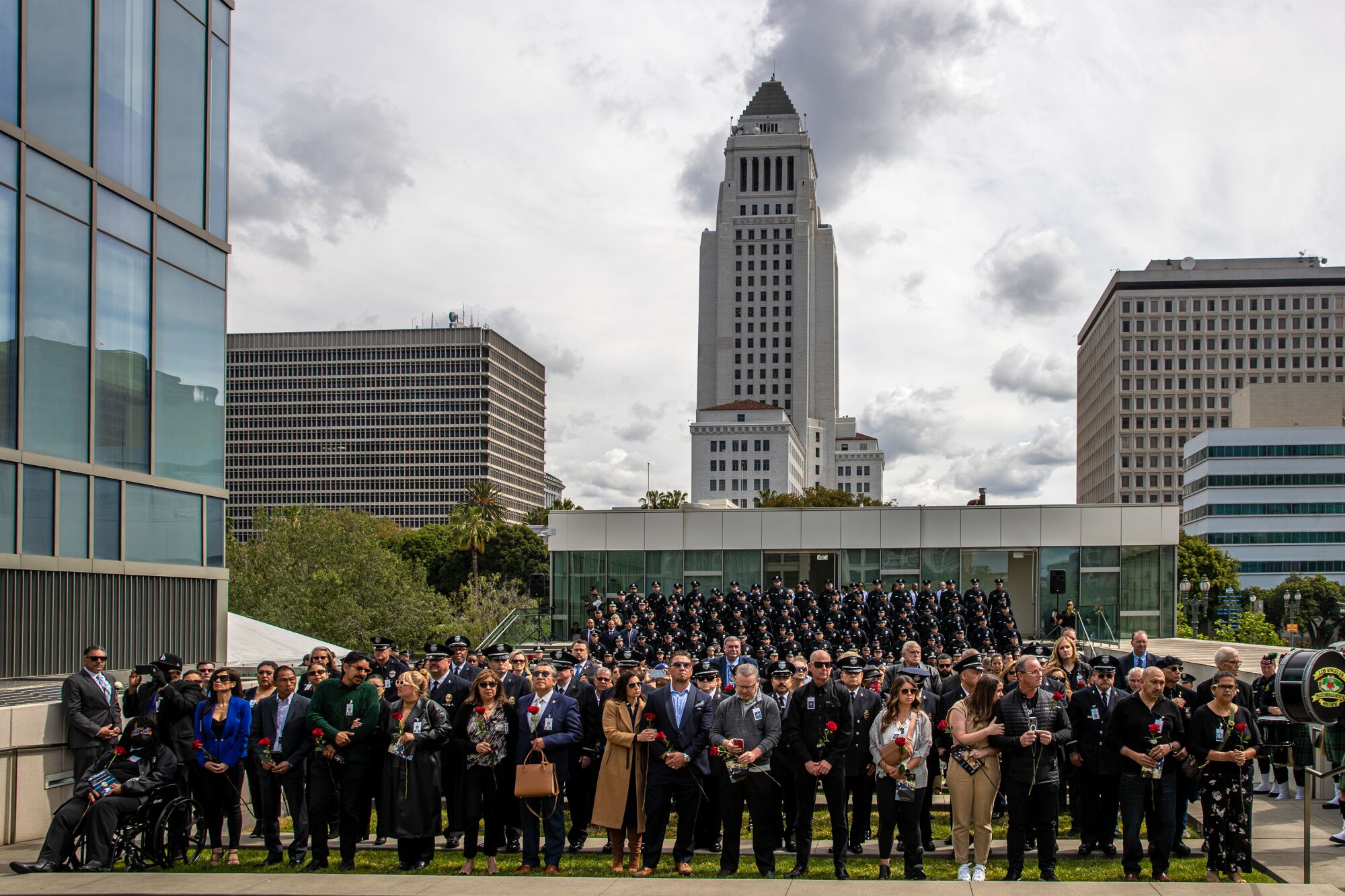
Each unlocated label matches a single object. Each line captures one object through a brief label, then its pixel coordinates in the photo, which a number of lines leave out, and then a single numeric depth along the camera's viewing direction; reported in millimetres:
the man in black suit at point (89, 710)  11391
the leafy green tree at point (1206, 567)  82875
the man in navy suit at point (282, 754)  10289
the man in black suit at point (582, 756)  10820
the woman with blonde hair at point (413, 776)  9930
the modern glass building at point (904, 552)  34719
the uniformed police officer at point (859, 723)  10070
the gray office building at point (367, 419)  173000
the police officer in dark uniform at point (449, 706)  10609
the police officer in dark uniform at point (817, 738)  9711
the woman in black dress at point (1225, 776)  9172
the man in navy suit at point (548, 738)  9906
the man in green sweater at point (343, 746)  10148
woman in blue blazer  10500
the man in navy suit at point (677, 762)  9836
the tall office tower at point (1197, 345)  138000
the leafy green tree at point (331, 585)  46156
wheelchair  10180
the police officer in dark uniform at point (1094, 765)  10203
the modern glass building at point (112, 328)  16516
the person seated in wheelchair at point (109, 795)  9859
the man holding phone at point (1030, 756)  9273
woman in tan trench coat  9969
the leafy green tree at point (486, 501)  99875
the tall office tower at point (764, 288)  160000
